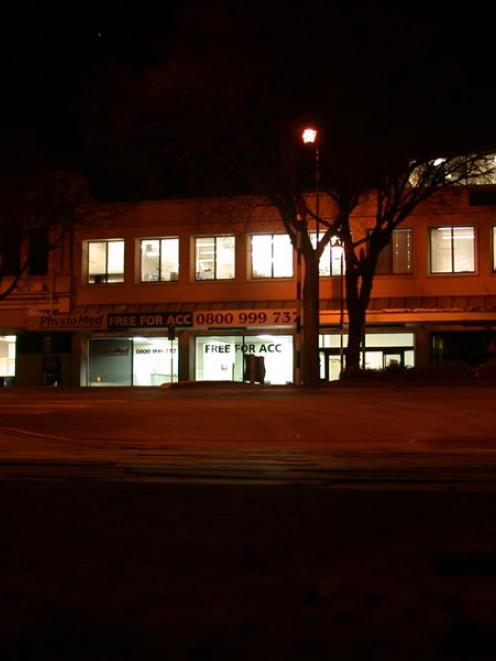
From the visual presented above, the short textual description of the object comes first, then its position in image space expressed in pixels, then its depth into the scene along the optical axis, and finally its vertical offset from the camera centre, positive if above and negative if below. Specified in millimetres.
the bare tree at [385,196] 29359 +6346
